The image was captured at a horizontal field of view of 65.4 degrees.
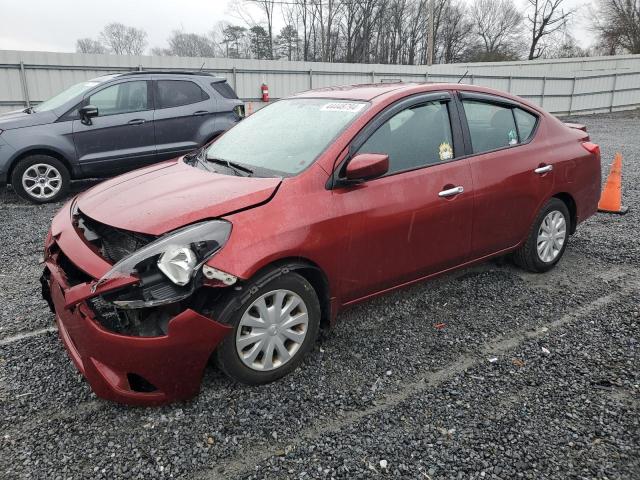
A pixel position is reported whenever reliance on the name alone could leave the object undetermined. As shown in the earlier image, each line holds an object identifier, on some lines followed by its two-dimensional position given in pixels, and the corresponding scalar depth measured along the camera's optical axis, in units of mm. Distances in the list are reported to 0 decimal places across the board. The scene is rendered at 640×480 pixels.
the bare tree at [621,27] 38562
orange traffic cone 6266
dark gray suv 6914
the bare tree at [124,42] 56250
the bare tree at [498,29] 55041
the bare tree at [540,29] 50156
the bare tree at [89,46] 52719
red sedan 2404
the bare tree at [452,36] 54031
